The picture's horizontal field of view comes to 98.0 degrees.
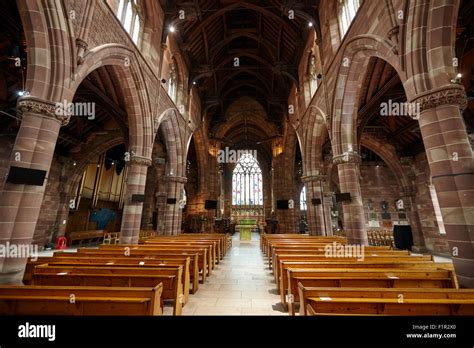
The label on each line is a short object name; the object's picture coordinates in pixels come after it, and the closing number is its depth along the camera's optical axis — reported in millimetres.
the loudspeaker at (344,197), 7594
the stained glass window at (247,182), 29500
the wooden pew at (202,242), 6786
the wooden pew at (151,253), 4955
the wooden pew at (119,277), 3260
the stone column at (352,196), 7434
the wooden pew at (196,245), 6090
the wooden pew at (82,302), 2251
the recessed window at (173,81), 12438
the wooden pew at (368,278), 3199
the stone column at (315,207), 11409
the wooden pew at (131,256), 4516
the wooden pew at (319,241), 7665
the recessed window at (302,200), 25784
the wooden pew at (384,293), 2381
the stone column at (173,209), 11927
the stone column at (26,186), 3770
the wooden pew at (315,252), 5273
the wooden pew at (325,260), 3916
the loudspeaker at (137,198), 8148
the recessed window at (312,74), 11925
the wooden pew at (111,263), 3934
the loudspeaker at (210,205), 16719
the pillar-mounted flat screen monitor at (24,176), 3877
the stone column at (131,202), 7996
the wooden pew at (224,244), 8881
